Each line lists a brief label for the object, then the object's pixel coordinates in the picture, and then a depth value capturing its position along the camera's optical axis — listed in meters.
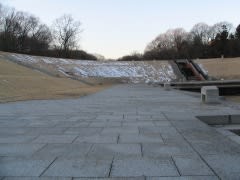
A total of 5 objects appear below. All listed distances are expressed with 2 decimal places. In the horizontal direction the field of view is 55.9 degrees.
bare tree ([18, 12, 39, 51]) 53.81
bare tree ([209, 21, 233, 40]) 71.02
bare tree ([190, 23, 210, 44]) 72.39
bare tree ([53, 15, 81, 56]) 60.40
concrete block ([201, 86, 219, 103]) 9.10
